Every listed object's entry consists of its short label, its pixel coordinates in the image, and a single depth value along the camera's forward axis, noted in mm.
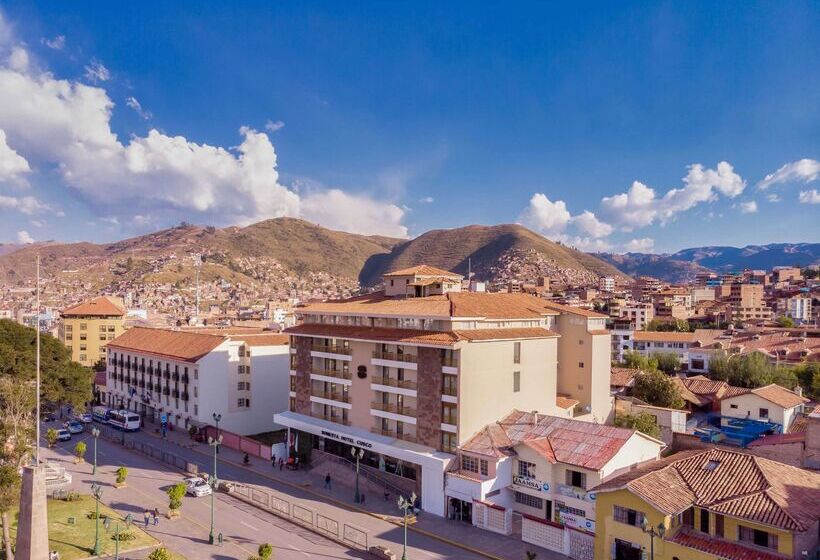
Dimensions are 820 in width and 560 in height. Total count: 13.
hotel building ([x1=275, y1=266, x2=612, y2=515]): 40875
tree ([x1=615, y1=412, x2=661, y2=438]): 49812
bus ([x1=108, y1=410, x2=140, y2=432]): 64875
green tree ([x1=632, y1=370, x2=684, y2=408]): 64312
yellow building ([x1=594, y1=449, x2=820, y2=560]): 25297
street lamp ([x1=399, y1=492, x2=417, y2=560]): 31056
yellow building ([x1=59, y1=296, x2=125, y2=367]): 103312
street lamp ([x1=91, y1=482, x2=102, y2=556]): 31877
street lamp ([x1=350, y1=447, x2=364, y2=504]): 40094
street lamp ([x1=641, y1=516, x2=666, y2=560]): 24108
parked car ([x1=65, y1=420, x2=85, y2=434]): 61875
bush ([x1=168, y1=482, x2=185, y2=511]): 37688
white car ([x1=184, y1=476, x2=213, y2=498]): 43031
